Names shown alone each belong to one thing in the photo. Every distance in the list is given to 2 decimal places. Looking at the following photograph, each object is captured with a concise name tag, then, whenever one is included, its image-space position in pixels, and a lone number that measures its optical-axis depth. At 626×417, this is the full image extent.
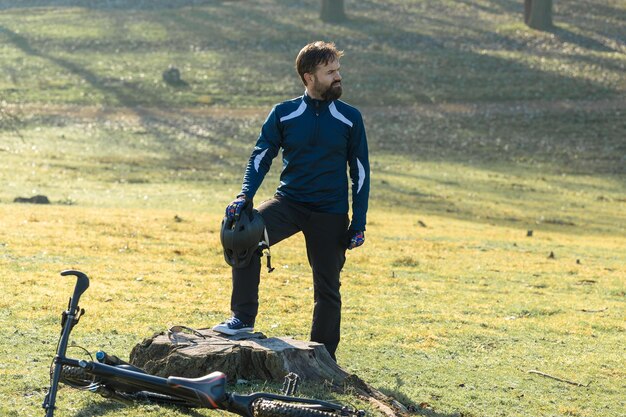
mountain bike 10.73
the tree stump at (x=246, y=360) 13.20
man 14.49
